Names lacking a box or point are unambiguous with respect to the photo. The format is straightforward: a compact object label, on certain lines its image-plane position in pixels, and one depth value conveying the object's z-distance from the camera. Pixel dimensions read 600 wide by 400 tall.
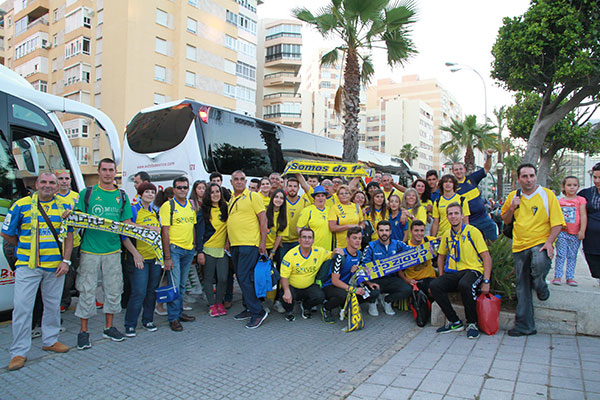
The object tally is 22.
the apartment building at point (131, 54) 30.53
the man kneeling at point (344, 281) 5.50
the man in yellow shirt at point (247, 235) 5.43
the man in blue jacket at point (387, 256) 5.84
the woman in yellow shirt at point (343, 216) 6.24
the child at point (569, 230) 6.06
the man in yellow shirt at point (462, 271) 4.96
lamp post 25.70
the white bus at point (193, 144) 9.24
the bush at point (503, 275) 5.30
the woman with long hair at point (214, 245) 5.78
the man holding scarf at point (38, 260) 3.94
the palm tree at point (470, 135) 34.97
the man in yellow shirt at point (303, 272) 5.47
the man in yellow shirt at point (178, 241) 5.16
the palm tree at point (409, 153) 73.00
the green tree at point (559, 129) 17.95
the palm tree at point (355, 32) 11.70
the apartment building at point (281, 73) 51.75
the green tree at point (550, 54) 10.80
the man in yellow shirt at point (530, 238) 4.68
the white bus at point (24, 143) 5.00
